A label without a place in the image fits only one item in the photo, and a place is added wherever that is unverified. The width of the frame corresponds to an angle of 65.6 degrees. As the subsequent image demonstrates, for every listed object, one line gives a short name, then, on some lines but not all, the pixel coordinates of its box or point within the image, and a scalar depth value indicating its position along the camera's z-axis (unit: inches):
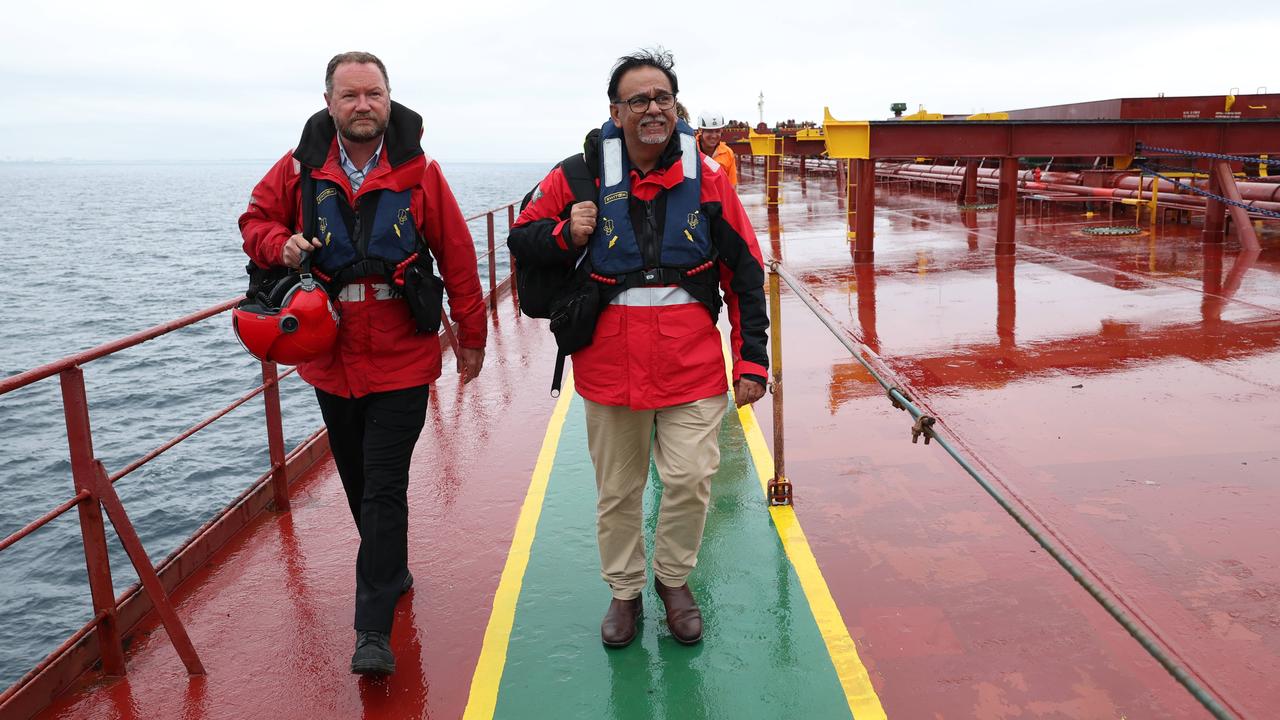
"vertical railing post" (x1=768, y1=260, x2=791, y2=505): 194.1
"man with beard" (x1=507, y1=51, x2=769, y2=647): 140.2
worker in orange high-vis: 300.2
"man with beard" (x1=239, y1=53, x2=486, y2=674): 141.3
